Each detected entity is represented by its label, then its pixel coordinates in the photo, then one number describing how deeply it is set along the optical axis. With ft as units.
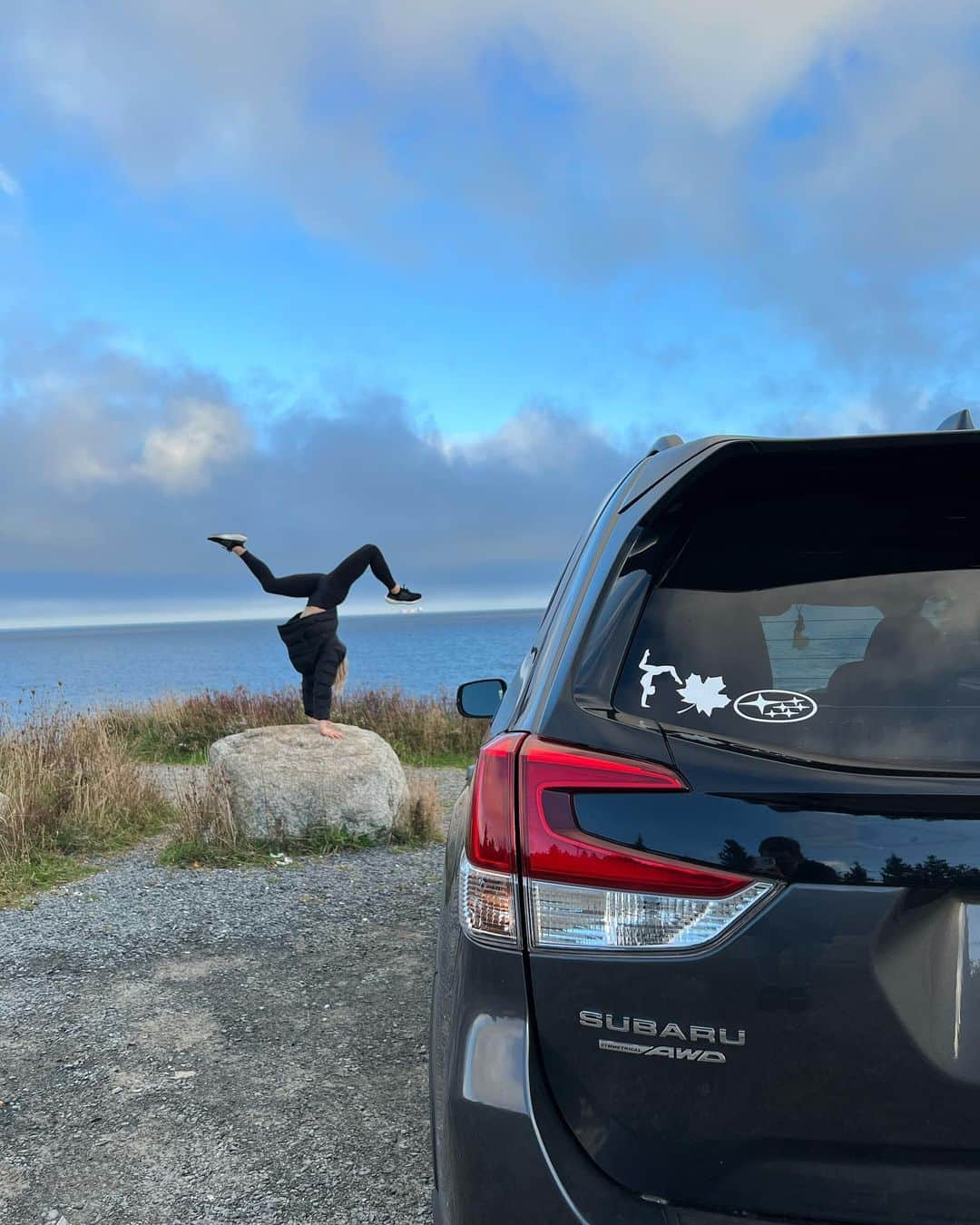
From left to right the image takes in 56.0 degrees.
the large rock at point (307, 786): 22.59
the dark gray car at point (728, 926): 4.17
